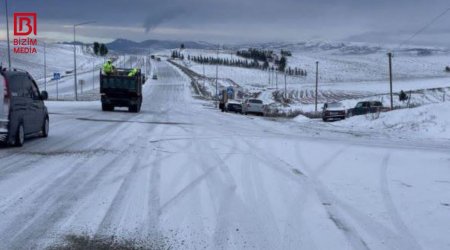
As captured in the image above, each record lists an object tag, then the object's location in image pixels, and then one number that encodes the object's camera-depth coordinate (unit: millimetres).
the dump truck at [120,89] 37406
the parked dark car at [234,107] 58588
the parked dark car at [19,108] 15102
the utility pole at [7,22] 43638
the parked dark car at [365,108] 48250
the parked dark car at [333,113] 45625
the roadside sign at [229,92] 75381
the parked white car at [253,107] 53531
